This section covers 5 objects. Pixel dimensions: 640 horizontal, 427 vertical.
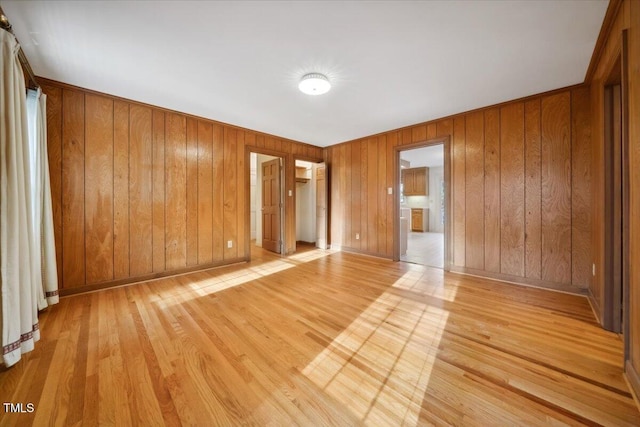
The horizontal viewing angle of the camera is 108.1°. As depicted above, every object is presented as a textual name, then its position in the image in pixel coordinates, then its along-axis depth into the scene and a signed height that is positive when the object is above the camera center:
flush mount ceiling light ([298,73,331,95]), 2.46 +1.40
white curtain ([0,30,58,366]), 1.53 -0.04
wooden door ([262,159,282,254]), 5.10 +0.16
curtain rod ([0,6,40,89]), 1.66 +1.41
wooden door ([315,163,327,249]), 5.66 +0.15
